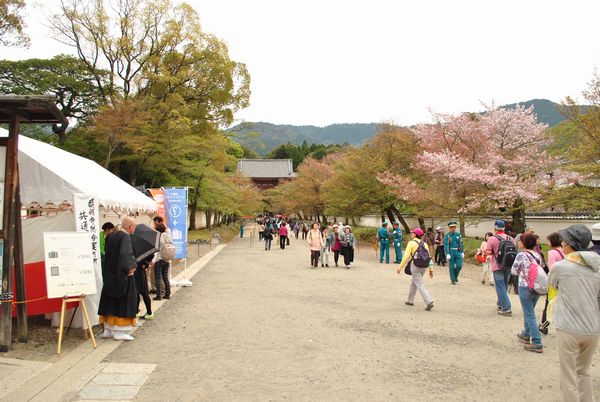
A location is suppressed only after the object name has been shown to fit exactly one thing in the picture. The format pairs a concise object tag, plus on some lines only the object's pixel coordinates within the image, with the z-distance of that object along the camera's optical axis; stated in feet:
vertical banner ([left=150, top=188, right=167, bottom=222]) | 40.65
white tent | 21.33
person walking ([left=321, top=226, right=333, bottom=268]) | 52.90
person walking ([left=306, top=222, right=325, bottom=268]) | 50.93
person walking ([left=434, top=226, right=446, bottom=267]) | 55.47
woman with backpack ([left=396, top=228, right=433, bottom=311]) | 27.09
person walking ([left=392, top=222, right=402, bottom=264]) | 57.22
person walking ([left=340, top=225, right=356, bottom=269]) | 50.98
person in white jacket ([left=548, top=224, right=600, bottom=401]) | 12.02
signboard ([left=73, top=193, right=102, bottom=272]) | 21.12
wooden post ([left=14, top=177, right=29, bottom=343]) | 18.62
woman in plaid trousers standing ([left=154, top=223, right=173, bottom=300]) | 29.78
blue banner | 40.70
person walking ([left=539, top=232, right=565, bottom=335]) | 17.59
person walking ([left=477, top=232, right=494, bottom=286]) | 39.55
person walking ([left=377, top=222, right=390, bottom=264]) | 56.96
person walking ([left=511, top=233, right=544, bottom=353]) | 18.58
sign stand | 18.24
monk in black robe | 19.86
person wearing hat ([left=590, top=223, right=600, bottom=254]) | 15.78
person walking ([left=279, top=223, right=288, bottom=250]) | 83.81
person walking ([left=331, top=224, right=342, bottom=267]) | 52.31
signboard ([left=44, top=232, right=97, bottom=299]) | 18.48
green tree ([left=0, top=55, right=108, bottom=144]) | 81.66
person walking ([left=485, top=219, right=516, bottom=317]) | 24.95
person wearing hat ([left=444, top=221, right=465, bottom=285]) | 38.78
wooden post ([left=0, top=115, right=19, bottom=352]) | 17.71
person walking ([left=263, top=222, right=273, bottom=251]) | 80.18
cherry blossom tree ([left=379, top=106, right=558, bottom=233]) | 57.16
